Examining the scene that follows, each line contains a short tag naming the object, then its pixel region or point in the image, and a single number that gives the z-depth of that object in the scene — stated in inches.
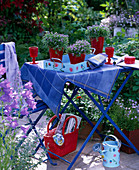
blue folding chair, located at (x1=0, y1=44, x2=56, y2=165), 103.3
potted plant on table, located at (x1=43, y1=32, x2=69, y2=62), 98.2
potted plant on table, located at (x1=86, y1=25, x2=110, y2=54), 112.0
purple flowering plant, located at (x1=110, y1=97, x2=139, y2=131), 116.7
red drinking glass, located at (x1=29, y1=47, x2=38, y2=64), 107.8
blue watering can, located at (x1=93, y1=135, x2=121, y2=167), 106.0
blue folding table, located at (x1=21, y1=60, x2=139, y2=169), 91.8
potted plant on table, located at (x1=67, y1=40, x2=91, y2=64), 95.3
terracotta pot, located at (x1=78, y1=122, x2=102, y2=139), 130.1
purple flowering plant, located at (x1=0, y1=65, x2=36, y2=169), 61.9
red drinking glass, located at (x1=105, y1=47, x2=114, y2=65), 105.1
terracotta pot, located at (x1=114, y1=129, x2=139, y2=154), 115.6
